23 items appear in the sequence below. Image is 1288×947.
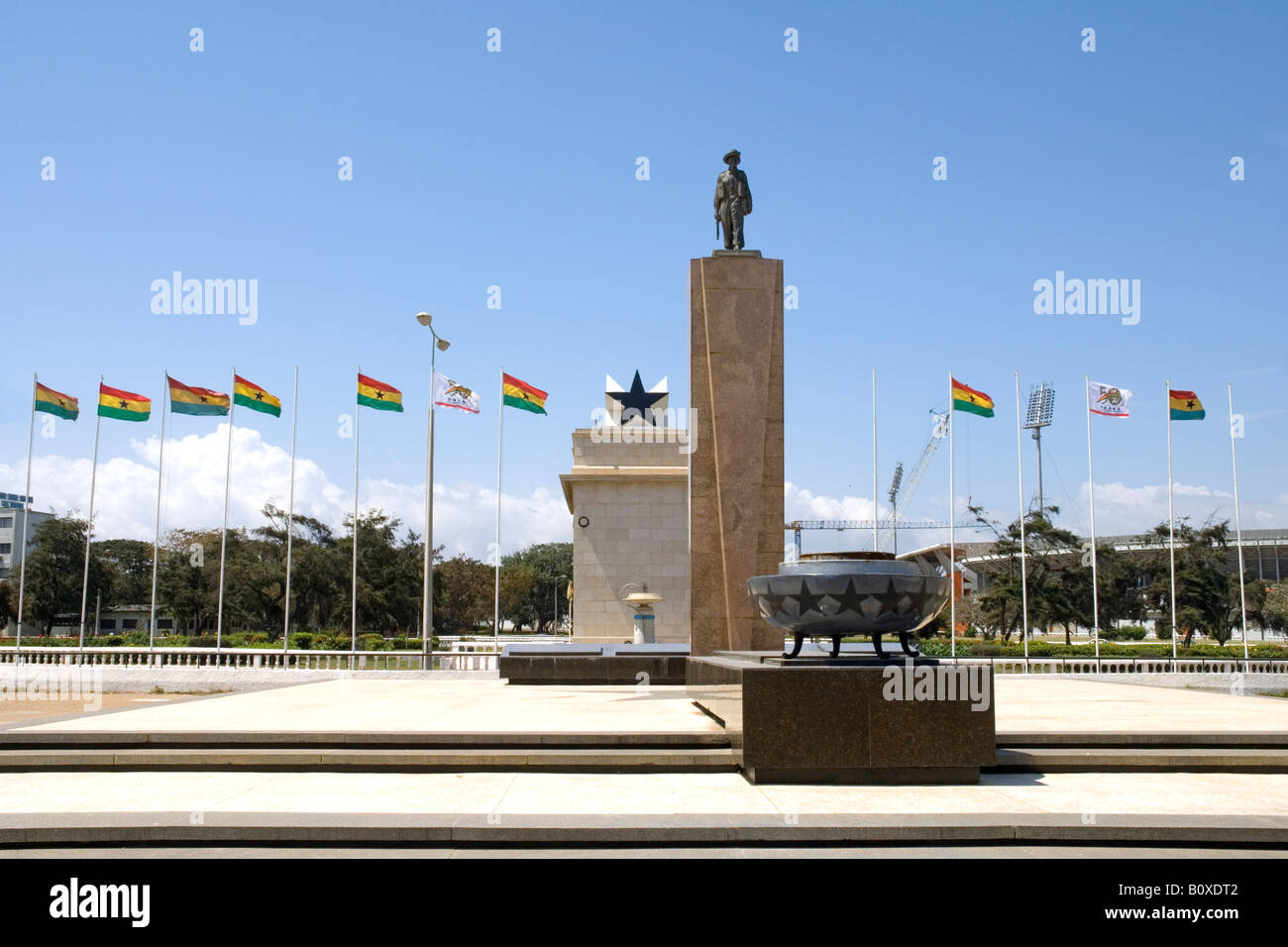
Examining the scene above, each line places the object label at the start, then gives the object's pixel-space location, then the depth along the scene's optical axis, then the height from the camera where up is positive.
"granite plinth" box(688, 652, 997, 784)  7.90 -1.26
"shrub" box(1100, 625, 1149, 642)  50.62 -3.52
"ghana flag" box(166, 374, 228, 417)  26.47 +4.51
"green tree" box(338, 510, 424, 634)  50.16 -0.62
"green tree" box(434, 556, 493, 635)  66.50 -1.71
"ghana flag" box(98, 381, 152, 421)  27.36 +4.54
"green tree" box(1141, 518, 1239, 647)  37.62 -0.59
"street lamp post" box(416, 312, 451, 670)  20.64 +0.94
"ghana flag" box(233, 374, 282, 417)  26.92 +4.71
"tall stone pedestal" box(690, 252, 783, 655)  16.88 +2.10
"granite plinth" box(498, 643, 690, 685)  16.89 -1.71
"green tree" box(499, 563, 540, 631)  71.50 -1.81
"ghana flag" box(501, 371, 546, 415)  27.06 +4.78
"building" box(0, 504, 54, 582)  75.36 +3.17
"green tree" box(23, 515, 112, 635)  50.12 -0.10
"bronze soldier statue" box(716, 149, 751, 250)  17.66 +6.59
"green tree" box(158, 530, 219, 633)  49.34 -0.90
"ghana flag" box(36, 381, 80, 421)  27.58 +4.63
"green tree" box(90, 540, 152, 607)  59.42 -0.05
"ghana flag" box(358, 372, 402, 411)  27.02 +4.76
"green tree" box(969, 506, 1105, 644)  40.59 -0.55
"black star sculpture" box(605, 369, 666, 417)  33.22 +5.73
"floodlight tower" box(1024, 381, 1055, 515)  71.50 +11.83
